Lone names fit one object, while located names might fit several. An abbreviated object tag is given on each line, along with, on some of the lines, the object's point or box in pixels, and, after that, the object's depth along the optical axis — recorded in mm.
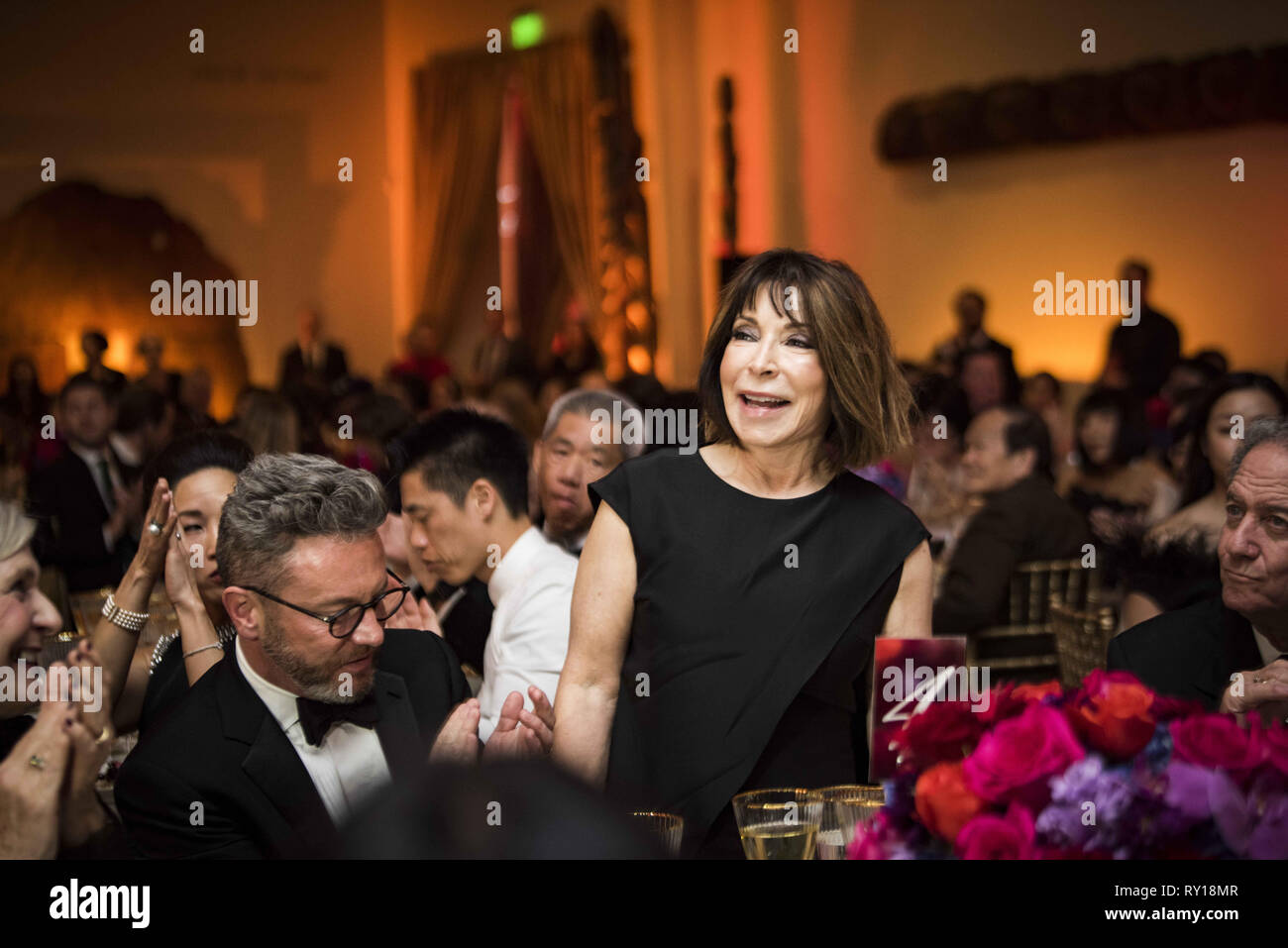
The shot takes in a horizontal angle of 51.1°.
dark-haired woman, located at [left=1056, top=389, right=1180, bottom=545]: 5234
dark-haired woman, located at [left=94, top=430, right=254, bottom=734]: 2406
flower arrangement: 1267
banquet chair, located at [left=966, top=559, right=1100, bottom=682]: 4391
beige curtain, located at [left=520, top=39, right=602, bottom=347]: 11625
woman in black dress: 1968
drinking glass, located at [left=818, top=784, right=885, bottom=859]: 1663
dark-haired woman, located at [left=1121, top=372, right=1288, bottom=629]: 3027
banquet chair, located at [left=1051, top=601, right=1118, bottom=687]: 3447
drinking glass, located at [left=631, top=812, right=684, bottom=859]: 1577
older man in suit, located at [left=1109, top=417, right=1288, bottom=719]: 2158
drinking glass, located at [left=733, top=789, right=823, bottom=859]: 1617
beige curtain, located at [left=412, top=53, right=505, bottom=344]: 12844
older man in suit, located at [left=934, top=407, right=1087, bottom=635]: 4297
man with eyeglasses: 1872
